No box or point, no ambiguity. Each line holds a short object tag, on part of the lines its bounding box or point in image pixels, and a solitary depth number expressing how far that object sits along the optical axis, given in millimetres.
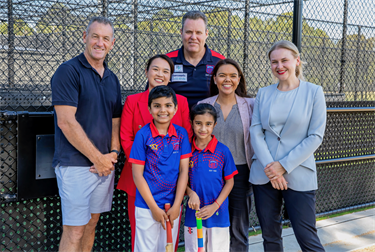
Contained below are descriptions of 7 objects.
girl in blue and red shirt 2385
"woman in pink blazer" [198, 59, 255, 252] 2600
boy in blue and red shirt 2219
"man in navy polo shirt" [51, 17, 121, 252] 2268
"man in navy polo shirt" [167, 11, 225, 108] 2904
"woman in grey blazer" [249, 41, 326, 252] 2350
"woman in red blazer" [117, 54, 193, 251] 2518
